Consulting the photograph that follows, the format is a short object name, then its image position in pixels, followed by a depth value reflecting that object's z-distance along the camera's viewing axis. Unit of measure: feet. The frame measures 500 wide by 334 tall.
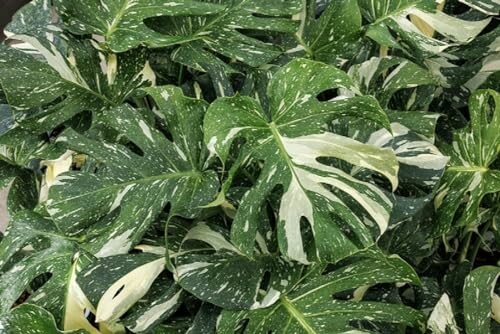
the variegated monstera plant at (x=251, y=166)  7.19
